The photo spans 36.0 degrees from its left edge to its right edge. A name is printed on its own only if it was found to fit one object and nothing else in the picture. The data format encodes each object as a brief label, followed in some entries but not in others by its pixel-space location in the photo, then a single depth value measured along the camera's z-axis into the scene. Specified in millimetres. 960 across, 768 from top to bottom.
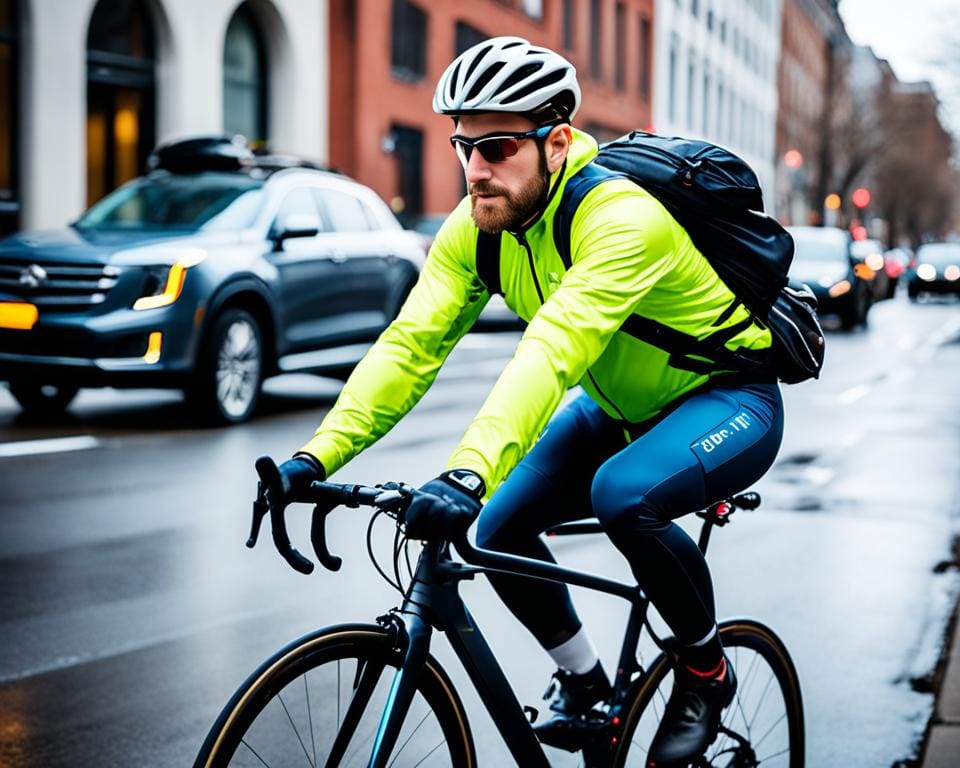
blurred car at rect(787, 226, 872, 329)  24188
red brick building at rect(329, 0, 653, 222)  26516
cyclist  2768
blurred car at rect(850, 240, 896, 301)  33594
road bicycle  2541
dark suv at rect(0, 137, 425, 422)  10391
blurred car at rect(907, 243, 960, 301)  38125
